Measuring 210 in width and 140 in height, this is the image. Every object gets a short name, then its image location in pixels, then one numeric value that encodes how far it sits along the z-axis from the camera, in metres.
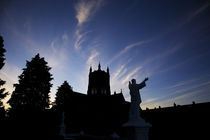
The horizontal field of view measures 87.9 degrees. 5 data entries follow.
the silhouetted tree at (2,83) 13.87
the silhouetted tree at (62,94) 27.67
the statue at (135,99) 4.58
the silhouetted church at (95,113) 23.53
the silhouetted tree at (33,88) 16.42
